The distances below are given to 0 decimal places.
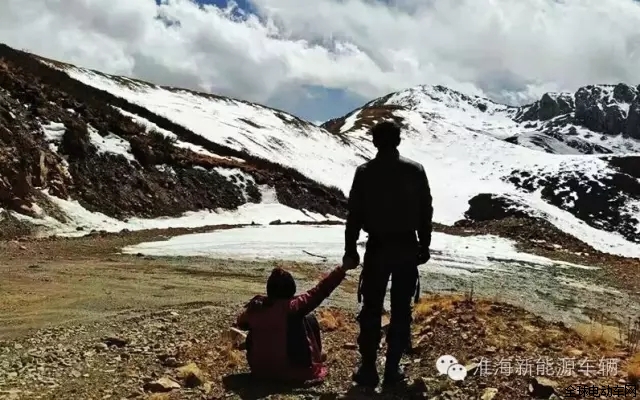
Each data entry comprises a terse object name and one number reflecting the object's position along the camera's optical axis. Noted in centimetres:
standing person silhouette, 542
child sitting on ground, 566
